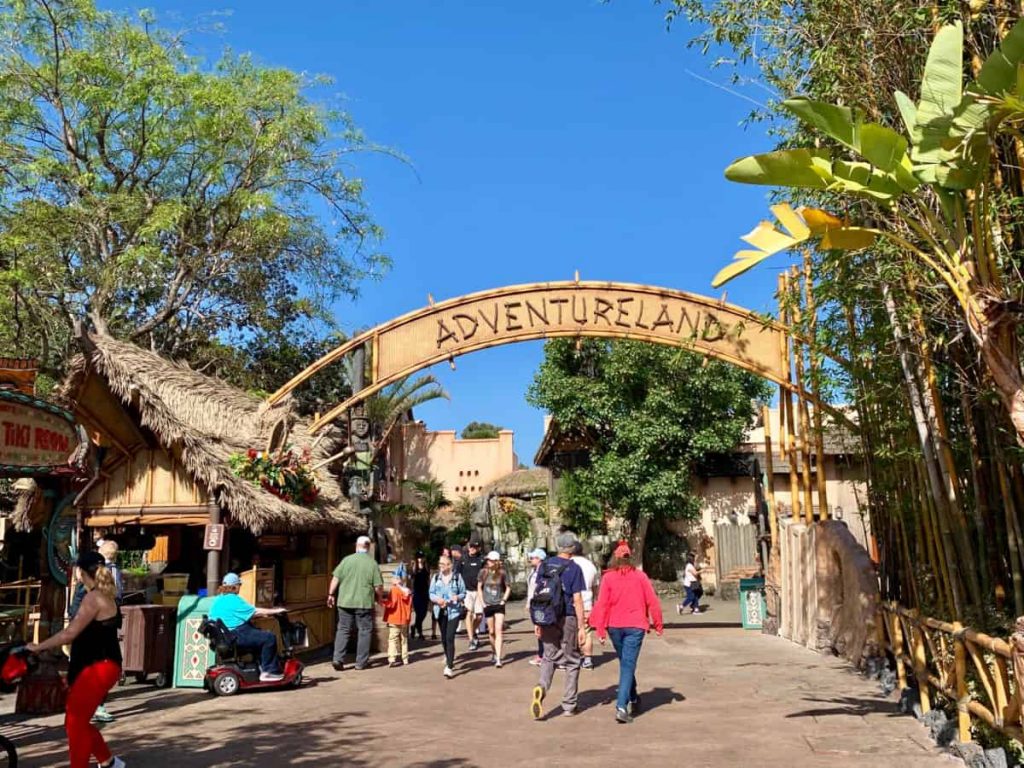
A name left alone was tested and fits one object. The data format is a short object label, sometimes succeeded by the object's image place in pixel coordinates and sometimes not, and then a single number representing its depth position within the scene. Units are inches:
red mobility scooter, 394.6
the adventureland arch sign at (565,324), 576.1
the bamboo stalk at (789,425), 566.3
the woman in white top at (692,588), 854.5
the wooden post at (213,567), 455.5
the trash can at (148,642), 412.2
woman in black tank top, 238.4
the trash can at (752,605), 652.7
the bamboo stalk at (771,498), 612.7
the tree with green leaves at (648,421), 1039.6
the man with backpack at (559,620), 343.0
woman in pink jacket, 329.4
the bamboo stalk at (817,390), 371.6
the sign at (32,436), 306.2
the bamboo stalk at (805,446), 542.0
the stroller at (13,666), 241.1
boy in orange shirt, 497.0
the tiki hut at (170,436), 451.5
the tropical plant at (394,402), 1268.5
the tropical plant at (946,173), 207.6
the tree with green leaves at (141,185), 775.1
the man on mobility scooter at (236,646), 395.2
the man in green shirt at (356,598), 481.7
